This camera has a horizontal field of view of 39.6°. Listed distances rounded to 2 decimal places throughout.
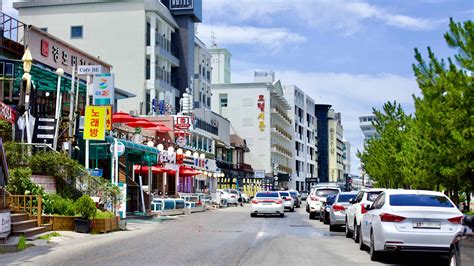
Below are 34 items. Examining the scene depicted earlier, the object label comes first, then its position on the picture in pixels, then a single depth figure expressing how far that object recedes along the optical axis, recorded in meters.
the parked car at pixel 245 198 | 72.46
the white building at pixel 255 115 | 104.00
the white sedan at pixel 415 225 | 13.20
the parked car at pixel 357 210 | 18.70
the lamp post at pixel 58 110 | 28.42
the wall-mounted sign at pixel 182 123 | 58.19
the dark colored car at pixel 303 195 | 85.10
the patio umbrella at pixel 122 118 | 41.75
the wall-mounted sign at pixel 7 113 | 27.62
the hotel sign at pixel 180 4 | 70.31
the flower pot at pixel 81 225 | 21.89
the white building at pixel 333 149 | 161.25
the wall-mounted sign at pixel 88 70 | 30.18
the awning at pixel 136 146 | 32.66
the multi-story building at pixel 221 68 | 104.94
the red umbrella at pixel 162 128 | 49.75
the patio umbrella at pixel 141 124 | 43.59
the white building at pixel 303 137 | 125.00
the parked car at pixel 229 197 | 61.83
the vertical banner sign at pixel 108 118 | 29.38
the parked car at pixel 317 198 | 34.94
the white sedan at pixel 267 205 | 37.78
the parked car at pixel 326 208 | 29.48
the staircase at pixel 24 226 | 18.20
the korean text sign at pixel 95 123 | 29.03
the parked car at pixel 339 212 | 24.53
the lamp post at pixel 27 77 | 28.25
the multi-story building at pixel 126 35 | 62.84
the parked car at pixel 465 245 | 10.66
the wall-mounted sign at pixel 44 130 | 28.53
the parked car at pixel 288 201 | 47.53
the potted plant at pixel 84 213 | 21.80
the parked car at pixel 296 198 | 59.62
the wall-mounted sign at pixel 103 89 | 30.33
